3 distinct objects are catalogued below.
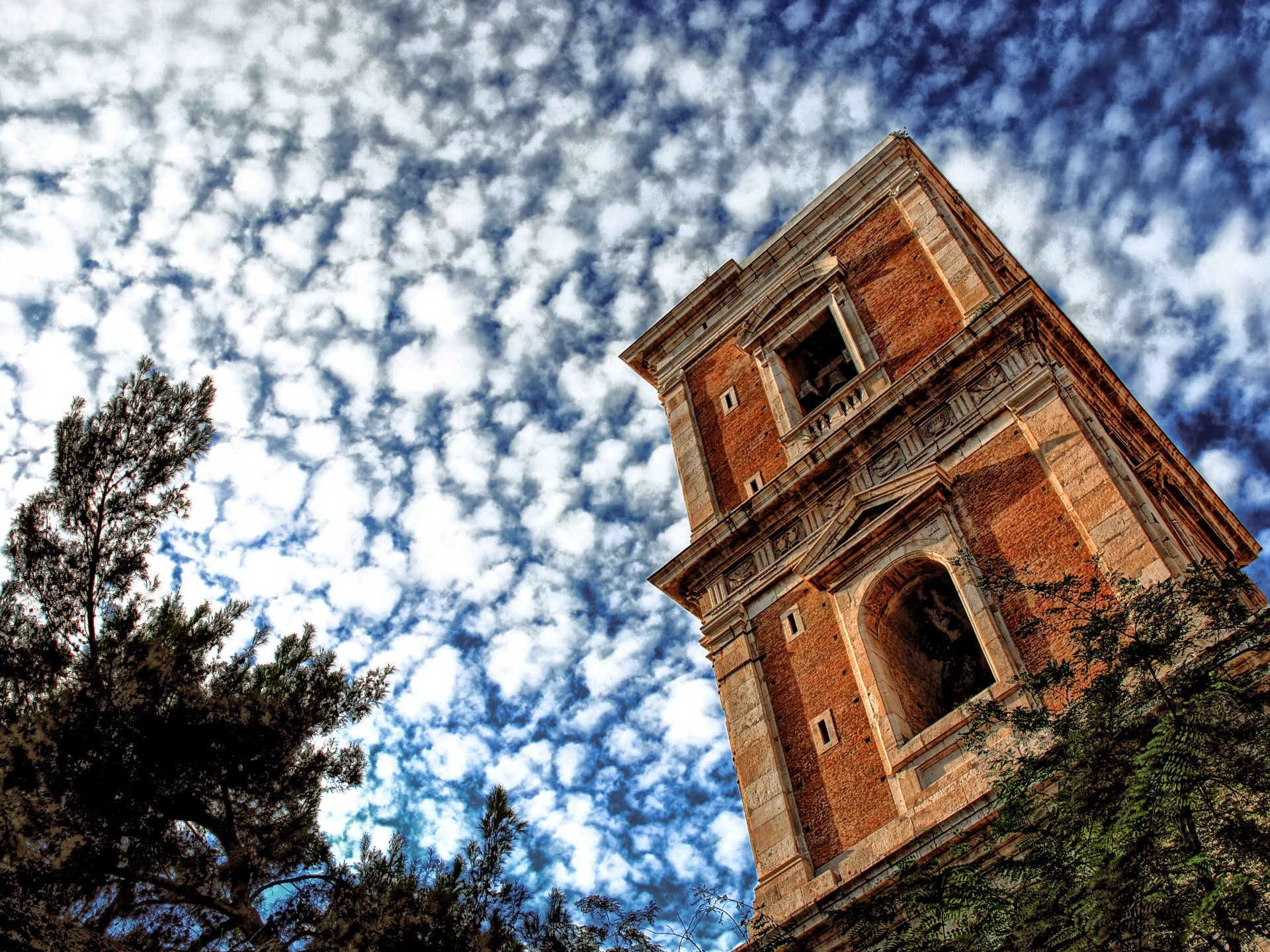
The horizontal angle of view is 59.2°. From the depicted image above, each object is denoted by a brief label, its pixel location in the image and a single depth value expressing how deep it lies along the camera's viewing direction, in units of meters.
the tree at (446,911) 8.95
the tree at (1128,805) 6.20
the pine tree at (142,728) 9.22
